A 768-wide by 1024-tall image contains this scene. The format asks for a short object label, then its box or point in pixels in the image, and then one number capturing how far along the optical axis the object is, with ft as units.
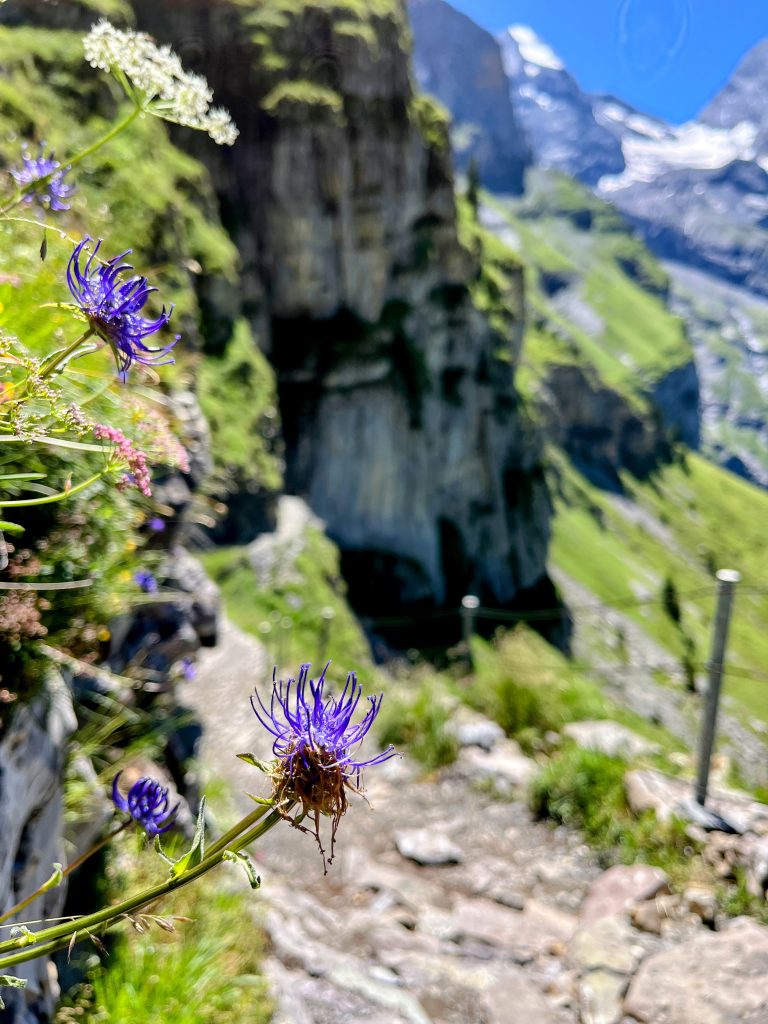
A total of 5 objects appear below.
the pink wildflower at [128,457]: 5.56
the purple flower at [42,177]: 6.63
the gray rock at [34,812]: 8.29
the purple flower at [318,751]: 4.00
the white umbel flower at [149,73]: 6.95
